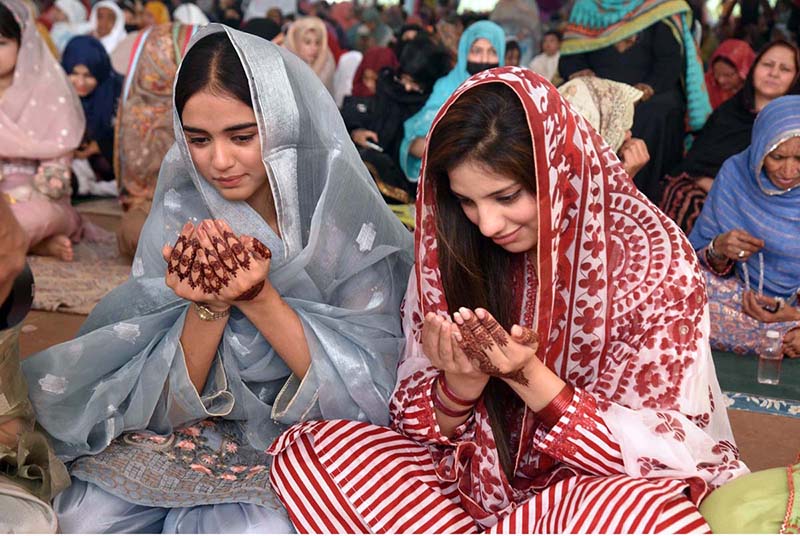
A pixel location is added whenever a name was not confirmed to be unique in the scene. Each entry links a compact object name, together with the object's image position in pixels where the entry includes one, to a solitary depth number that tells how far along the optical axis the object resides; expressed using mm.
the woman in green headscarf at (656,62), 4719
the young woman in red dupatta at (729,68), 5359
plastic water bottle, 3102
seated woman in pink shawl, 4246
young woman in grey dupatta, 1795
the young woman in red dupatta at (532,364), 1568
